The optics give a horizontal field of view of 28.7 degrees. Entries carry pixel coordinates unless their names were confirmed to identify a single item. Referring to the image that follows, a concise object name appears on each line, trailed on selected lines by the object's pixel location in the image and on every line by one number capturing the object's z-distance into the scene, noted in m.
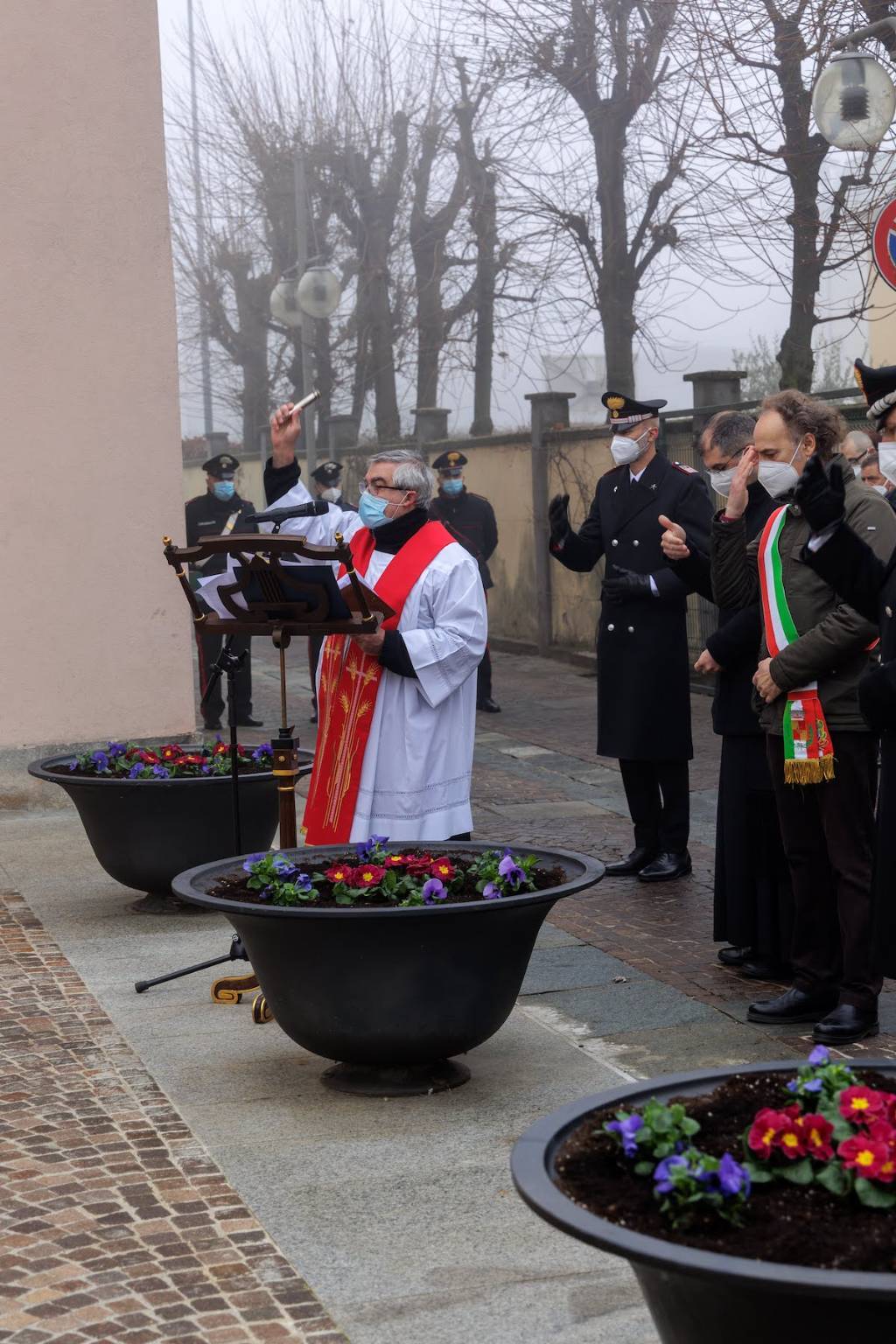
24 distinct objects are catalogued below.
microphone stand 6.17
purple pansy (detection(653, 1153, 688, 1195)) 2.61
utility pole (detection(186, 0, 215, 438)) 31.87
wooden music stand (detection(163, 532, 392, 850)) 5.32
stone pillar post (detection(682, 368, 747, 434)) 15.34
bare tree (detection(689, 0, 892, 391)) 13.99
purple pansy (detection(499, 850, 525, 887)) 4.93
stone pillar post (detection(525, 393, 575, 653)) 18.80
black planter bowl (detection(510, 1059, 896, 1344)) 2.33
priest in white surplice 5.91
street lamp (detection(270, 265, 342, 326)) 20.92
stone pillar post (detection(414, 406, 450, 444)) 24.25
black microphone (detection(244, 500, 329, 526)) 5.79
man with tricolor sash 5.30
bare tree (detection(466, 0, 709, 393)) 19.09
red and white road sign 8.33
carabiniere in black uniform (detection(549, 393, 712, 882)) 7.74
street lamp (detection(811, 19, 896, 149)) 10.55
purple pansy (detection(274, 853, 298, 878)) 5.00
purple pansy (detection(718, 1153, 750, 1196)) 2.60
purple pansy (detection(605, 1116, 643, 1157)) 2.78
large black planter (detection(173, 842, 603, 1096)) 4.68
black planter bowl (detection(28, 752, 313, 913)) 7.18
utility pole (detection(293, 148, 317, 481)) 22.92
